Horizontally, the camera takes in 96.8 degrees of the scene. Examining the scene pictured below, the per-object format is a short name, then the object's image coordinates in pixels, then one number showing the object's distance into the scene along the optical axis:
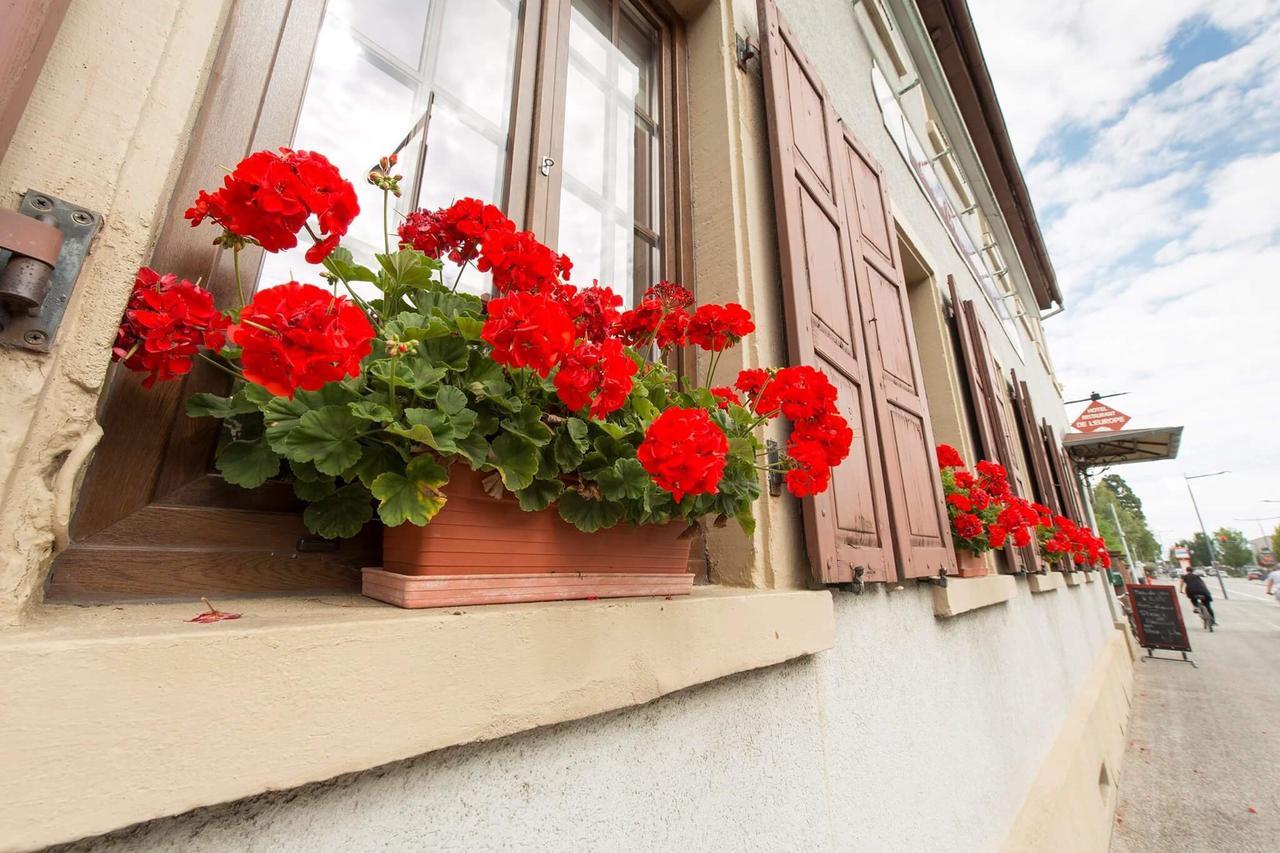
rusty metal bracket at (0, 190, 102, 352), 0.53
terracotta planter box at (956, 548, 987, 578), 2.78
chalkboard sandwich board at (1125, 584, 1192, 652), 9.75
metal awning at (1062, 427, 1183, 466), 9.91
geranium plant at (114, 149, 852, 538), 0.62
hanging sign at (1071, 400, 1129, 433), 10.66
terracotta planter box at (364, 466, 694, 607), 0.75
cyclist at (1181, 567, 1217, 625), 14.19
